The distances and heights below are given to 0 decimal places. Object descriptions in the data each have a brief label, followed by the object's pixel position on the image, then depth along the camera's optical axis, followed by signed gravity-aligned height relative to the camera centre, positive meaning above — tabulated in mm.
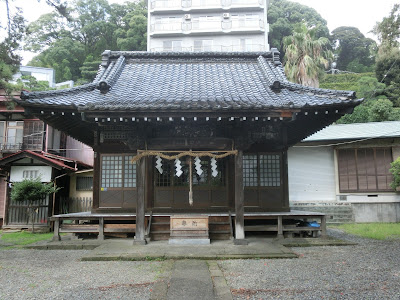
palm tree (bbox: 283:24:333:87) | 22836 +10156
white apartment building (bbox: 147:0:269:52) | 35500 +19568
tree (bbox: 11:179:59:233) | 12719 -134
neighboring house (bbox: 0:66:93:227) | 17484 +3241
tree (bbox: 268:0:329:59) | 39094 +23626
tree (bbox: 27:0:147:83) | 35719 +19922
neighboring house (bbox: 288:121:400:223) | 14758 +588
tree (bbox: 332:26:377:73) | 42281 +20505
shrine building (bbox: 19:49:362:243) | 7762 +1843
